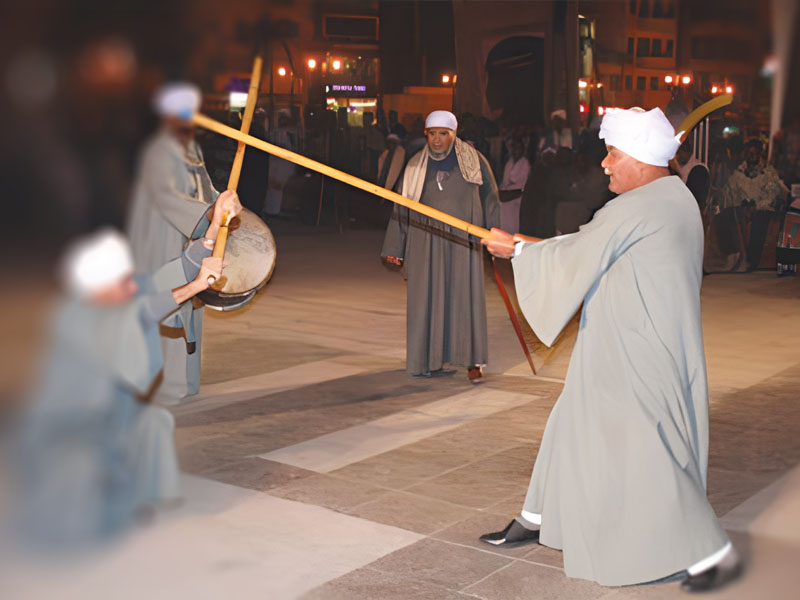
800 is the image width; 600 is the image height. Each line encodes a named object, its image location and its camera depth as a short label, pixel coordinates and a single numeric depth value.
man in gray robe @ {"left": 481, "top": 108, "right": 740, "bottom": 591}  3.08
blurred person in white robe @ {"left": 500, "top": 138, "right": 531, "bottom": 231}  13.21
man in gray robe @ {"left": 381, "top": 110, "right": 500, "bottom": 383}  6.70
